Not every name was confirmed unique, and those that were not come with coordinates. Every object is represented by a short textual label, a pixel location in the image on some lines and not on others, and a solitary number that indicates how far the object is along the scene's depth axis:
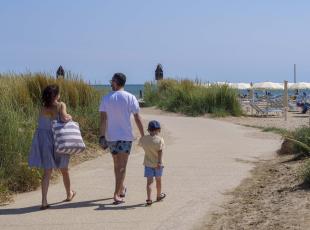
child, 12.94
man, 12.93
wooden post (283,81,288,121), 40.94
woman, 12.79
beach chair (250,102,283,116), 45.47
